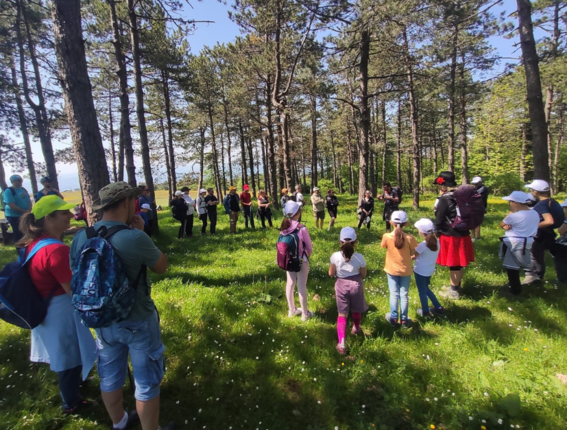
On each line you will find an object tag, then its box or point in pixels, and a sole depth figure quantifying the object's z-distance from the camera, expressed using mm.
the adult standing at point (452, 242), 4891
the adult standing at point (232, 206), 10814
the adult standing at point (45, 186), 7582
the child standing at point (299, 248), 4367
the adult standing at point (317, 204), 11117
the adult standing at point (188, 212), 10375
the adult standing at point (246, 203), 11469
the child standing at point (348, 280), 3867
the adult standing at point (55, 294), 2500
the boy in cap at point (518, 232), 4617
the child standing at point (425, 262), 4293
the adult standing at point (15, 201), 7617
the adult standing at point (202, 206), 10625
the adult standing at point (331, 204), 11470
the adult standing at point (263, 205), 11496
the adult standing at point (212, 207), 10695
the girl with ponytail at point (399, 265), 4168
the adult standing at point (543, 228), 5094
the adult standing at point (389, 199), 10477
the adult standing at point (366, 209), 10851
